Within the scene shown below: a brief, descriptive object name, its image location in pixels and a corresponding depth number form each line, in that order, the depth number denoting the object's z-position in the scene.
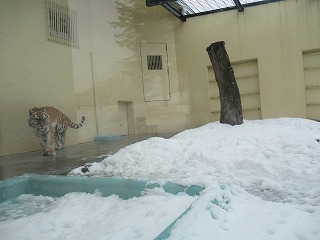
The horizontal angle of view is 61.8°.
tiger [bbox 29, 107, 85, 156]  4.62
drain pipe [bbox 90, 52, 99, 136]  6.55
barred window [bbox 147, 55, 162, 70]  8.36
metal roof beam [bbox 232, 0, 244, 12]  7.72
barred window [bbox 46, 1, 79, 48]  4.93
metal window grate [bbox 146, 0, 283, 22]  7.95
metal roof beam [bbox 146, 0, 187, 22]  7.74
